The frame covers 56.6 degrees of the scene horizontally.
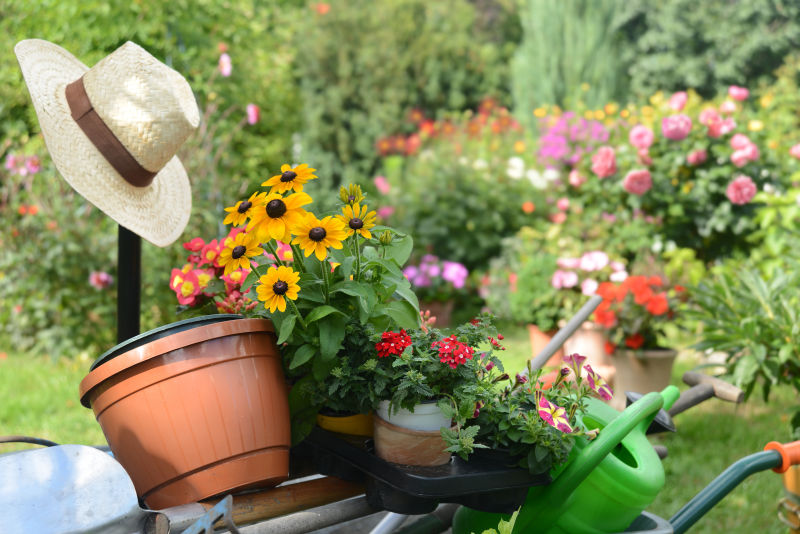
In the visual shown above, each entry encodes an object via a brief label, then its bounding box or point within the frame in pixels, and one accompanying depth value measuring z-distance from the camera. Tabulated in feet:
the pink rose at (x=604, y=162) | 14.14
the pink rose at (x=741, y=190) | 13.47
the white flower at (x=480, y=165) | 19.94
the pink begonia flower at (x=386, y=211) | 19.44
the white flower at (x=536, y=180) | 17.89
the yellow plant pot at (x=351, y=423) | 4.13
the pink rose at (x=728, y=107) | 14.21
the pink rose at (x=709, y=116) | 14.06
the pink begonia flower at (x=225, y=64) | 13.84
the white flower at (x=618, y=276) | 12.95
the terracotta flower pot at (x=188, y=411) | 3.66
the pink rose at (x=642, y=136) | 14.07
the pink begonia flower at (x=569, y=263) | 13.50
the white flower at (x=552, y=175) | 15.72
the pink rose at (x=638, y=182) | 13.79
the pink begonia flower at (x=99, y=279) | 13.58
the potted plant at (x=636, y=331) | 11.64
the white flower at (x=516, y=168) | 18.84
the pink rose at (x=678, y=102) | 14.28
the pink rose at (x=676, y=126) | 13.79
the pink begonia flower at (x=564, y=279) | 13.32
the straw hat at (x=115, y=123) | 5.61
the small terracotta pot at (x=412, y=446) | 3.79
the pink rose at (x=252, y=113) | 14.32
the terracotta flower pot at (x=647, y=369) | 11.66
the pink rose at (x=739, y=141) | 13.59
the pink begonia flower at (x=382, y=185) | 21.29
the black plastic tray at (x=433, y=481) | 3.64
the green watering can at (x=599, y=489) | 3.94
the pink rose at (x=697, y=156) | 13.99
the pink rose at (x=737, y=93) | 14.69
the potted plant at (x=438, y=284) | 17.71
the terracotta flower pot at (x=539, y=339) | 13.63
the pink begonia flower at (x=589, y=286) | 12.92
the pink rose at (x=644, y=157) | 14.25
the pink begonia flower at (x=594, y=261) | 13.34
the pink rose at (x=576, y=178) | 15.23
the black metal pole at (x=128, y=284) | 6.91
